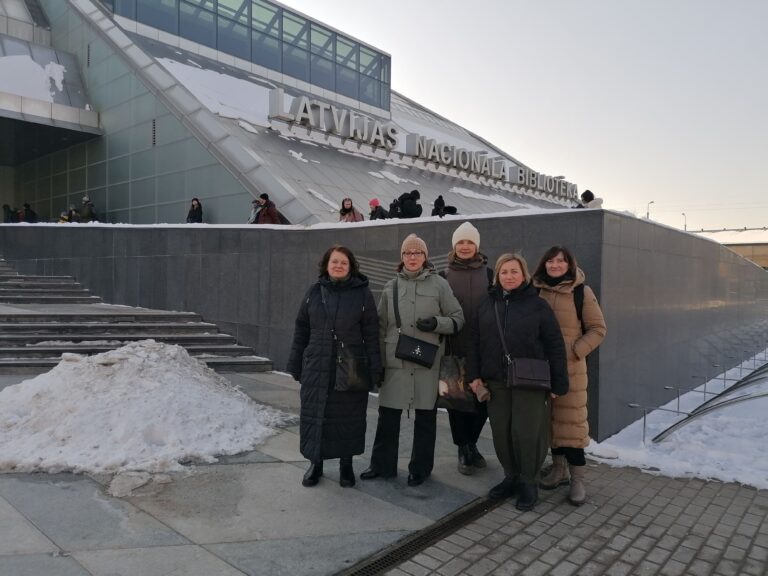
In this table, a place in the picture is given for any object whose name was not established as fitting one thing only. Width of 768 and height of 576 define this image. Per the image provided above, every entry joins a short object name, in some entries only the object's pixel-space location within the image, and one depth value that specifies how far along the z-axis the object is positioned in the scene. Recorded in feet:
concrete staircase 29.12
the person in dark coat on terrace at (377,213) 36.45
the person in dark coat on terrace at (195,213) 46.44
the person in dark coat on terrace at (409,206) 31.22
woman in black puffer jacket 13.24
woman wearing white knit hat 15.12
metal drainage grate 10.50
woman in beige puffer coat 14.08
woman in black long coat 14.01
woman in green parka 14.37
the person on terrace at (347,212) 35.86
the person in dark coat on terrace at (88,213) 56.08
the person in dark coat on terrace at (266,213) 37.68
